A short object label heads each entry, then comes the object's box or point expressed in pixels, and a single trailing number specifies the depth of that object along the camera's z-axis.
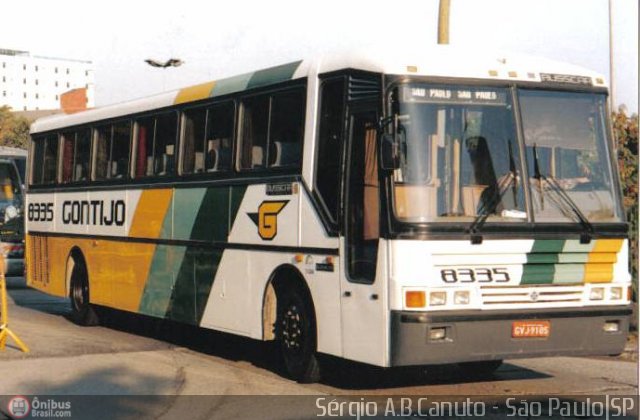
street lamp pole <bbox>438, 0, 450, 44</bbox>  18.91
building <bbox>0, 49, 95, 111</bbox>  184.88
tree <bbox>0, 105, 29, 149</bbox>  79.19
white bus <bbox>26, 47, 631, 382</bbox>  9.57
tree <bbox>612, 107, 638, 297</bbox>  14.89
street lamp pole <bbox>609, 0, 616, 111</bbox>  41.71
